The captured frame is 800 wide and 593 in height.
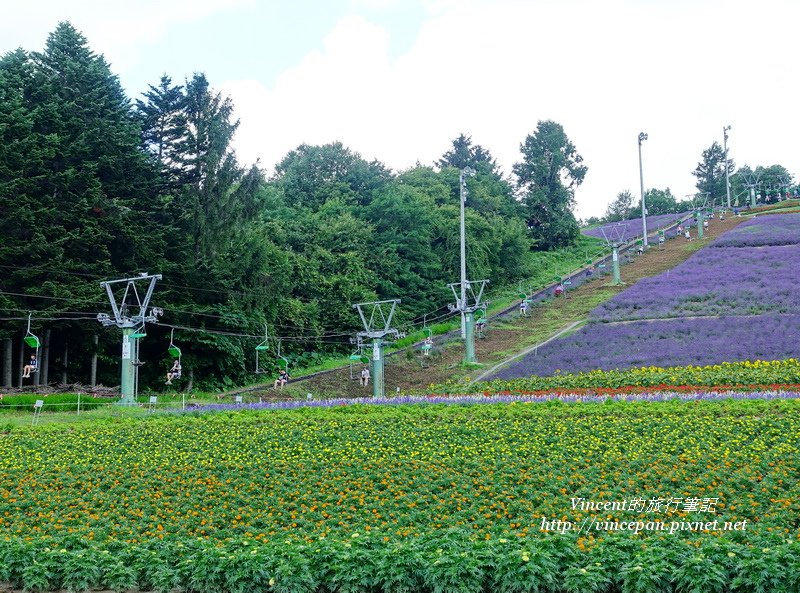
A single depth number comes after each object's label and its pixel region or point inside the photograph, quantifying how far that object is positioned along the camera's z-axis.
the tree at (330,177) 70.56
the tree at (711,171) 132.12
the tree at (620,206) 136.38
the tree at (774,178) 125.82
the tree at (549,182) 84.25
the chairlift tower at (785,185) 119.12
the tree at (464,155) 93.03
